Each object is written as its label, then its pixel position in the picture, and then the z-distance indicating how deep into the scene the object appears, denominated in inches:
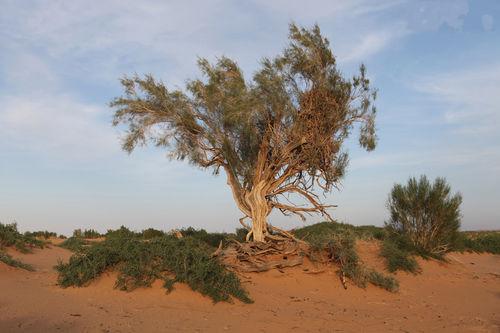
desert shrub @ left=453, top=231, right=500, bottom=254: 1090.3
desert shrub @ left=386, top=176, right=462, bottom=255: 791.1
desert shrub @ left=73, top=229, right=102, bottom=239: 1167.0
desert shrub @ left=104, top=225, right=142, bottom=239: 1069.8
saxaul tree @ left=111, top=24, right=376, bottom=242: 592.1
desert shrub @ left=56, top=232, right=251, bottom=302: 409.4
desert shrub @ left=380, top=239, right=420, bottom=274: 630.5
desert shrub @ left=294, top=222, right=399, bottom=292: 532.1
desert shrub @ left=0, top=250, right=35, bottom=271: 489.1
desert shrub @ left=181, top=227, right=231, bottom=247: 848.9
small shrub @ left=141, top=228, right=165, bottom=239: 1065.5
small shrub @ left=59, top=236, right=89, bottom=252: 880.9
